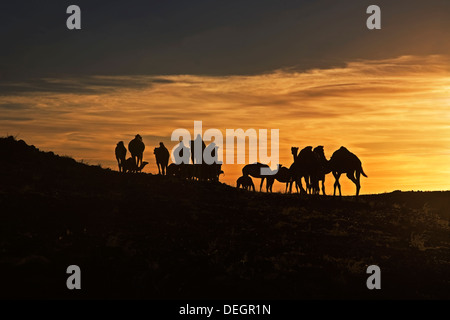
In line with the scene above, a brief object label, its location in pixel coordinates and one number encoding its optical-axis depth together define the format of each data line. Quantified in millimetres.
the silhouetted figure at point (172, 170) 48188
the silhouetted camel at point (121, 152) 41562
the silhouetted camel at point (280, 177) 48781
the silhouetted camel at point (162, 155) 41688
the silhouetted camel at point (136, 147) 40812
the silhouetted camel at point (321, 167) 37125
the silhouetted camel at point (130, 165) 44338
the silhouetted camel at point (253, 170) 53344
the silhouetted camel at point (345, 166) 36062
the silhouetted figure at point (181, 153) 42938
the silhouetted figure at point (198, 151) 41438
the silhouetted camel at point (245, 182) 52188
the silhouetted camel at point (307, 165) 36750
